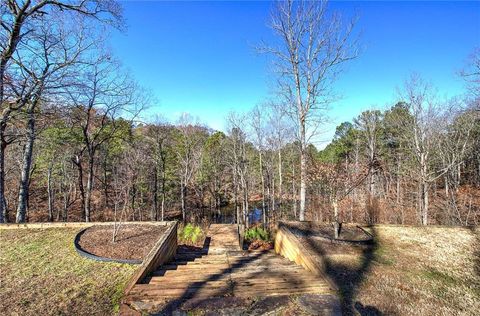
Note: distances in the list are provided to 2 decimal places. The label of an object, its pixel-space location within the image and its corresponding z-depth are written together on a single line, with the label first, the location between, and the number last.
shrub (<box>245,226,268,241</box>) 8.80
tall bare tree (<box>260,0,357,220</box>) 7.57
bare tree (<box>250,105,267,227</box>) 14.67
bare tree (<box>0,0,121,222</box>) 5.60
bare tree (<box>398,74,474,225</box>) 10.42
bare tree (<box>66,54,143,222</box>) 9.14
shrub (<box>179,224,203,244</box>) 8.23
